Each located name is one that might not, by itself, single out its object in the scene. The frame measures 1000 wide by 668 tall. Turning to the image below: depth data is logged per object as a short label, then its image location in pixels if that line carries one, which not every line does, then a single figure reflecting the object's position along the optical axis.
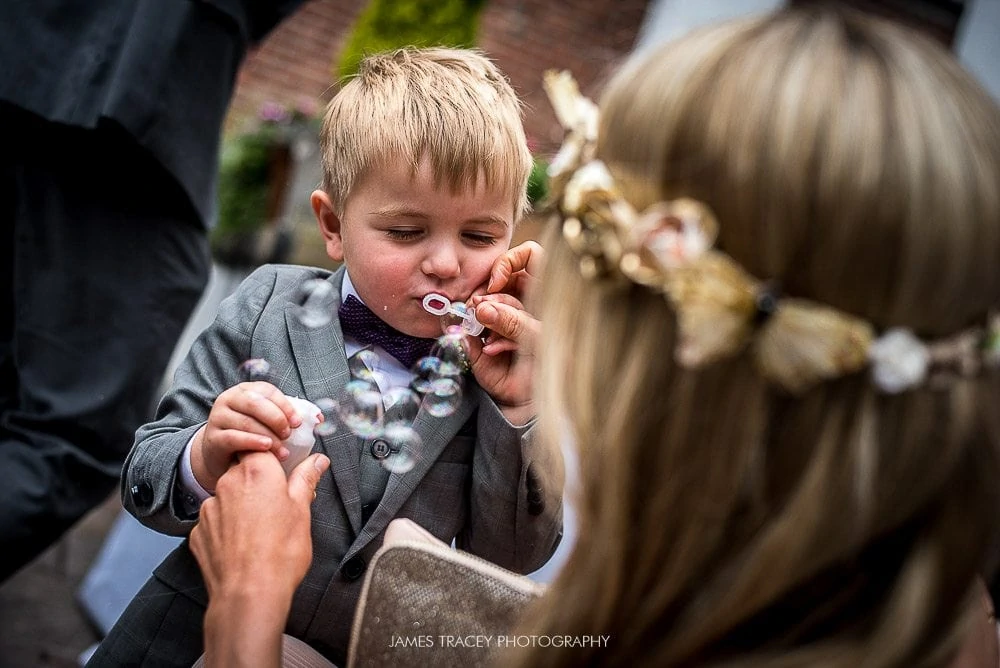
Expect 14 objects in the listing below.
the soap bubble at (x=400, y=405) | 1.39
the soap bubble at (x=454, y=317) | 1.37
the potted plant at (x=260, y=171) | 5.14
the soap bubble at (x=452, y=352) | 1.39
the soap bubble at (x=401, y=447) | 1.34
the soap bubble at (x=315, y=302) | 1.39
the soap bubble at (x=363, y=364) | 1.39
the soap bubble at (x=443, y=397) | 1.40
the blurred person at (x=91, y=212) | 1.94
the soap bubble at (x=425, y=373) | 1.41
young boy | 1.32
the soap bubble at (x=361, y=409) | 1.34
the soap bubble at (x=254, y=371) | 1.33
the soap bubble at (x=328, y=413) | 1.31
